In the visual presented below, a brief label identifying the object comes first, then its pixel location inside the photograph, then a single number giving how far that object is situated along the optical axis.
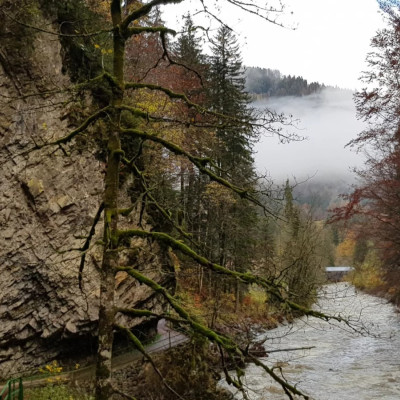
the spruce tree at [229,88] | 22.73
